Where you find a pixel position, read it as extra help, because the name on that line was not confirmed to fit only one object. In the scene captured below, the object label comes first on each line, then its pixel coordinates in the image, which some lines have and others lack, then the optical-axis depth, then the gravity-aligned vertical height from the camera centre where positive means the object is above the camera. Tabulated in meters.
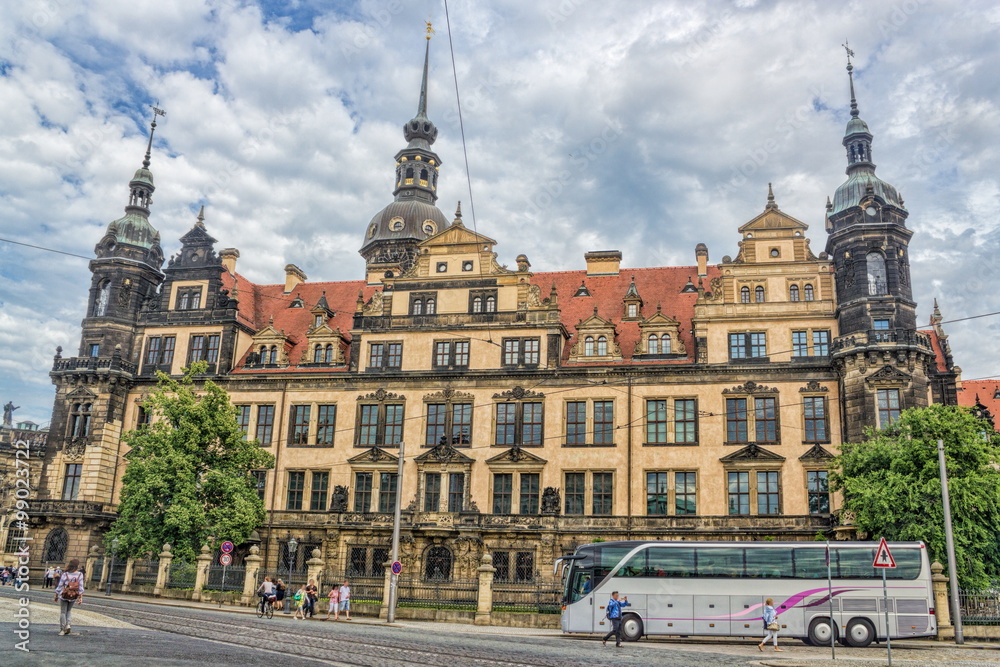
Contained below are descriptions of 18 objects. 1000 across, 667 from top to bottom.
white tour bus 28.91 -0.46
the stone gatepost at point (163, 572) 41.78 -0.90
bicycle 34.39 -1.93
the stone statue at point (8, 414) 68.76 +10.70
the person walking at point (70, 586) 18.44 -0.77
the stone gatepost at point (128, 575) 43.93 -1.16
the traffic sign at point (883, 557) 21.66 +0.56
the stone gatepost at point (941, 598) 30.16 -0.52
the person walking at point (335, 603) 34.84 -1.70
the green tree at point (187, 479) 41.47 +3.51
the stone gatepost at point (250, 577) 40.22 -0.95
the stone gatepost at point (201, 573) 40.69 -0.85
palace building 43.62 +9.49
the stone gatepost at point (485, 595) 33.56 -1.12
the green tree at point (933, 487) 32.97 +3.57
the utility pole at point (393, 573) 33.66 -0.43
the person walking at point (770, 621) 26.97 -1.37
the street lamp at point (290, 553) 38.38 +0.23
